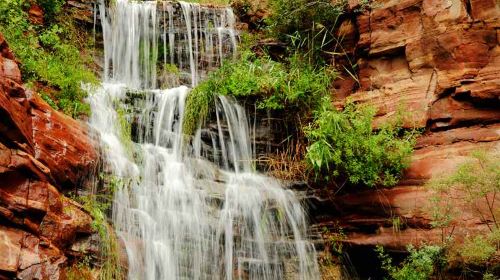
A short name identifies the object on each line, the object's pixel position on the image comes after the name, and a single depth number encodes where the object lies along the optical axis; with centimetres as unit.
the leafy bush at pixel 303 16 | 1049
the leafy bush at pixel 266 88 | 950
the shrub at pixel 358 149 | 770
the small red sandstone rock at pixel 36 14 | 1038
